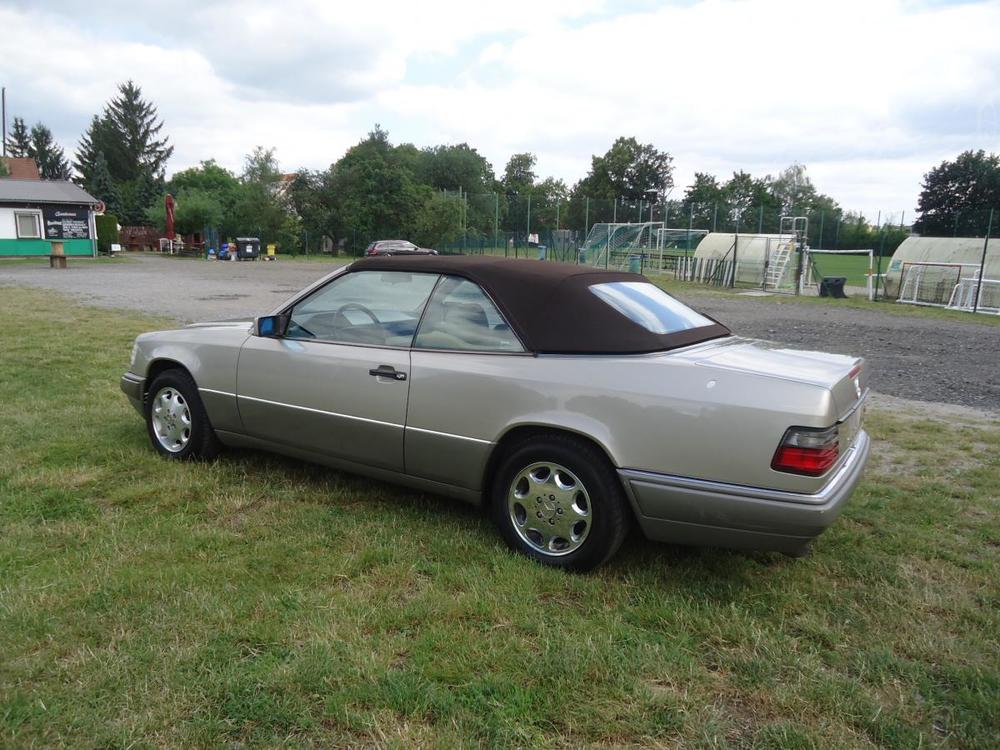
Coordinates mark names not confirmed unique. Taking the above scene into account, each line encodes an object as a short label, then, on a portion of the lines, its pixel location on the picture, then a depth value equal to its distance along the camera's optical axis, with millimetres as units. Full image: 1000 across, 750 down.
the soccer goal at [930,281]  19969
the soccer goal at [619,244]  33969
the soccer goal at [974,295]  18766
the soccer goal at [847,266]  35491
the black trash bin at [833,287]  22281
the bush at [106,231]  43719
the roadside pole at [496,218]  44112
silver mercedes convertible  3014
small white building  36906
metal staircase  25672
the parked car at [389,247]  36541
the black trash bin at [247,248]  43375
